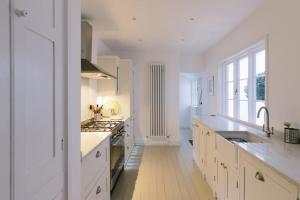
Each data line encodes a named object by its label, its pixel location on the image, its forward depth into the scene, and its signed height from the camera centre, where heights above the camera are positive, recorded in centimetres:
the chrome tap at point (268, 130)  158 -36
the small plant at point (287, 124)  140 -25
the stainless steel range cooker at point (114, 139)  190 -59
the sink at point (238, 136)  181 -48
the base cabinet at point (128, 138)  287 -85
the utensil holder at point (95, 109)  262 -18
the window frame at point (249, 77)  203 +41
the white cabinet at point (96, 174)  116 -71
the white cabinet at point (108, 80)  288 +41
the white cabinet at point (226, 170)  141 -78
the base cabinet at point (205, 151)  197 -84
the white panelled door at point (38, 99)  56 +0
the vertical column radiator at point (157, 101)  389 -4
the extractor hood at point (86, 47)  181 +76
